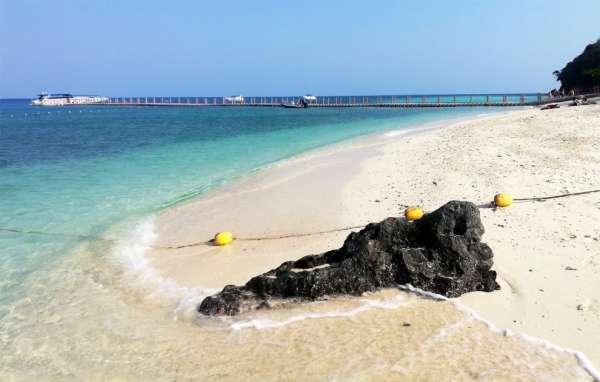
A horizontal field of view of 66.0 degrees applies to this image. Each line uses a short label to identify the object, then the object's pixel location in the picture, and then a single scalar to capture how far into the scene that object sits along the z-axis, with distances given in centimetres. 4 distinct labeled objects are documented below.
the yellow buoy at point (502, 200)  937
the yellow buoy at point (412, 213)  889
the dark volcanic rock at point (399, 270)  611
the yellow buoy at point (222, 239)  912
